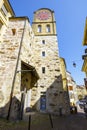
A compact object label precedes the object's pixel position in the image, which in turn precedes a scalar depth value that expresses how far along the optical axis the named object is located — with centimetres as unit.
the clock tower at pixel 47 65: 719
